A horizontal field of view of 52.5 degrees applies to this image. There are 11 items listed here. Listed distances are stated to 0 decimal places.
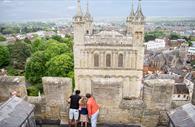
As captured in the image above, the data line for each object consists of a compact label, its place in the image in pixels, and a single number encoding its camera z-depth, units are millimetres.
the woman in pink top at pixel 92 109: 5875
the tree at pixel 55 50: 35906
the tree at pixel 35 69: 31734
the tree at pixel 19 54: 42462
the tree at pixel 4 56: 39969
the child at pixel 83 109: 6121
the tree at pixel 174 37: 116438
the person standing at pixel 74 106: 6134
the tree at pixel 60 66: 29795
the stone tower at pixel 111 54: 26109
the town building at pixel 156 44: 96925
